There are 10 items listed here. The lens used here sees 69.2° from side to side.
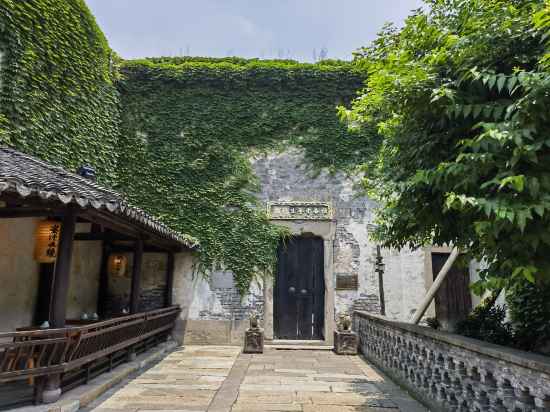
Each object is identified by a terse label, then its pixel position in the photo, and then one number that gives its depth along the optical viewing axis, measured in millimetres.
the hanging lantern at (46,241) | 5230
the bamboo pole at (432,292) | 6297
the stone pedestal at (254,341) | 7566
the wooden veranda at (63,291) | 3515
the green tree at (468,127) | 2393
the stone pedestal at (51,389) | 3797
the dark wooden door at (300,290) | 8734
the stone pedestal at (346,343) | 7676
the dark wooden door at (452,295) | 8977
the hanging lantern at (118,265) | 7906
